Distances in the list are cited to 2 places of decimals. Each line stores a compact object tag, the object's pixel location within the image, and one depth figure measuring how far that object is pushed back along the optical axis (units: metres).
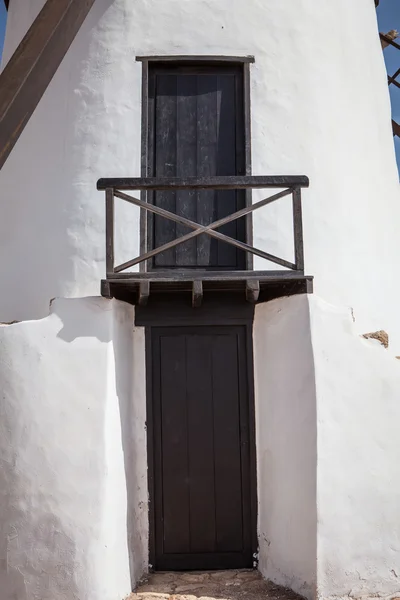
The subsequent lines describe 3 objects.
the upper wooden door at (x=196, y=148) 7.57
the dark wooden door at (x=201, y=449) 7.05
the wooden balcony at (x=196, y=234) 6.45
